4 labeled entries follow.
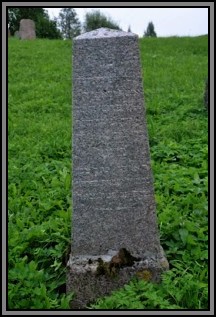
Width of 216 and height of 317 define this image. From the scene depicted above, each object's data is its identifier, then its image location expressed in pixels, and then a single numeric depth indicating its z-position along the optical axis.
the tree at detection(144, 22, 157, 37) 51.42
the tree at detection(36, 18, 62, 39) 26.99
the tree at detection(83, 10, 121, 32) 33.06
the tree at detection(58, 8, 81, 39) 37.22
